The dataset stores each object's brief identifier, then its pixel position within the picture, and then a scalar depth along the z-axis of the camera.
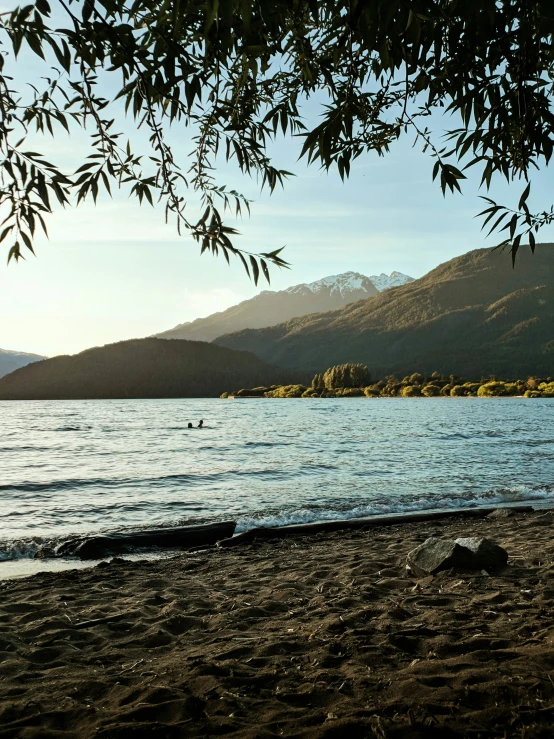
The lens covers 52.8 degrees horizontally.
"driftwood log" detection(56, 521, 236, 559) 11.67
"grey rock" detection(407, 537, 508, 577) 8.41
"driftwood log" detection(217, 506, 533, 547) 12.63
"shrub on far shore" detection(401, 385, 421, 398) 161.62
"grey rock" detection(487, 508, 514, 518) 15.05
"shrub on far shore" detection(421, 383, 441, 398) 158.50
